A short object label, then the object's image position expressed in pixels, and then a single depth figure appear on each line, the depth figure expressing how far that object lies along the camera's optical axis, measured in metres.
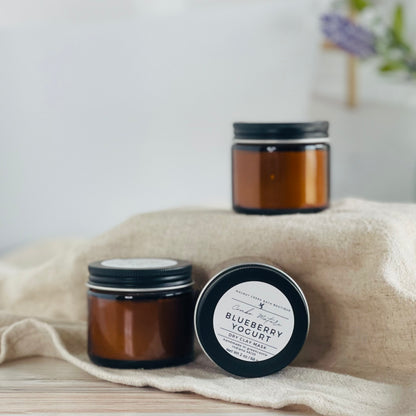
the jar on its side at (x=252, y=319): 0.54
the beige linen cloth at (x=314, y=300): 0.52
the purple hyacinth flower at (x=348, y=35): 0.93
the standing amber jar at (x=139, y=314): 0.54
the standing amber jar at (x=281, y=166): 0.58
